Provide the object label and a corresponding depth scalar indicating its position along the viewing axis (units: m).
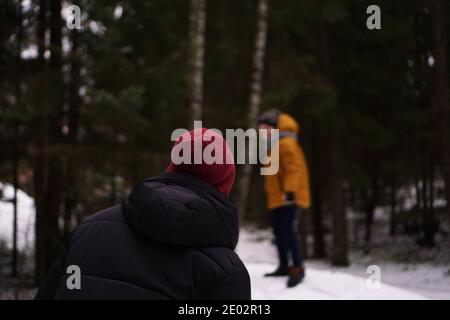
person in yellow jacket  6.92
